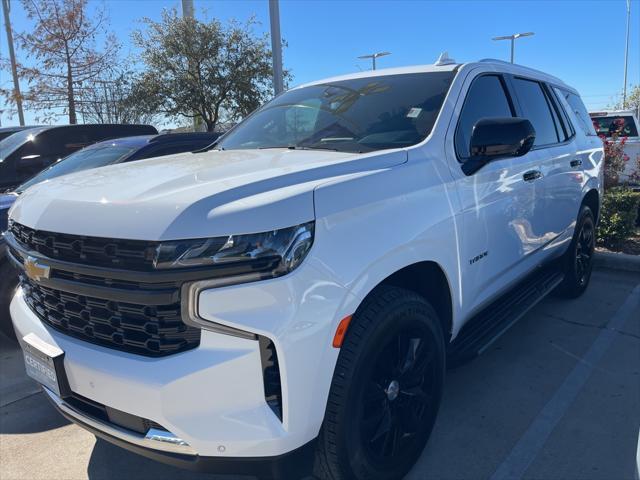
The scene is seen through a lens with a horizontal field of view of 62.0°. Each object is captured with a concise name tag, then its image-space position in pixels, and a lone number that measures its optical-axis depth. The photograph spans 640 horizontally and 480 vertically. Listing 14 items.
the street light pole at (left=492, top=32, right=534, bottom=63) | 30.29
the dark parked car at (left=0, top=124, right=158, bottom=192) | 6.67
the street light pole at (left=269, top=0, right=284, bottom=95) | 9.98
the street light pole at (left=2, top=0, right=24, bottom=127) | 15.66
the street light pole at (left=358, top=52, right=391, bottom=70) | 22.38
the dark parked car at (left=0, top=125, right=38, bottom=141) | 10.09
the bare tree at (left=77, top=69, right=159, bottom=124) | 15.10
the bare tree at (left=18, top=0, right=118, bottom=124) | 14.50
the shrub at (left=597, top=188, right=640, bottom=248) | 6.50
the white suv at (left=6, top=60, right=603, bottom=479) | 1.77
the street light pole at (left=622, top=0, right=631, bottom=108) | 35.14
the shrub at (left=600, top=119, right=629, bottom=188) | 7.91
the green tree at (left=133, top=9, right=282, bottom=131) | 13.84
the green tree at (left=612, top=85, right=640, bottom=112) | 35.50
